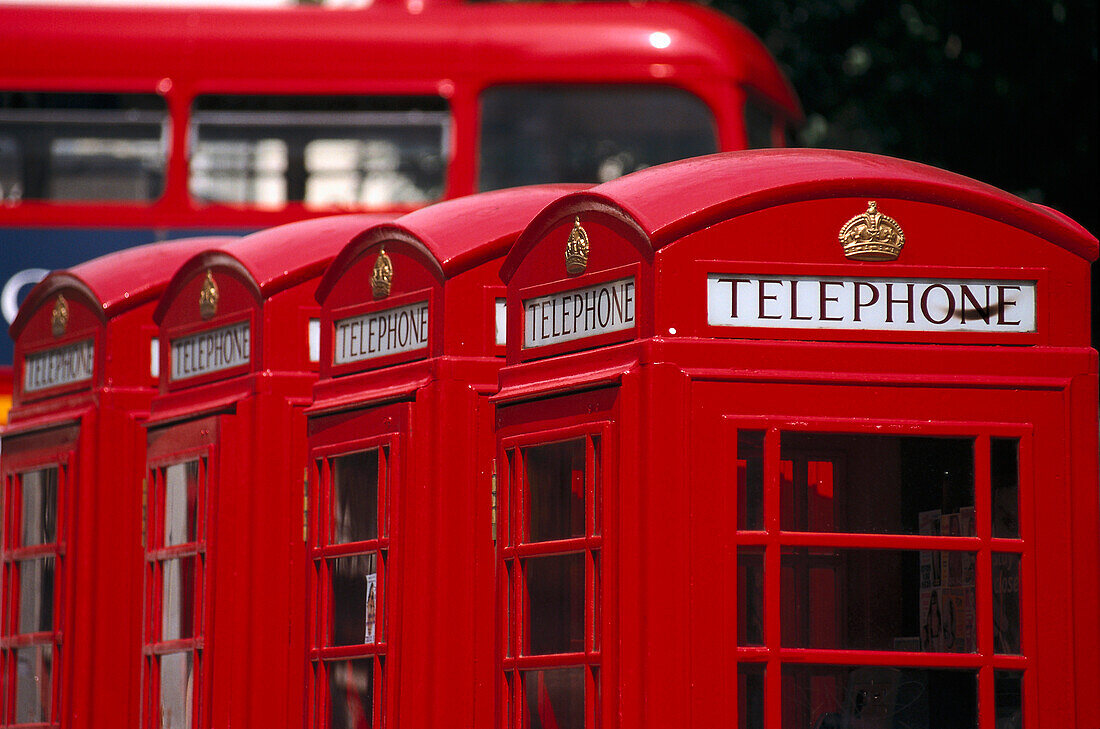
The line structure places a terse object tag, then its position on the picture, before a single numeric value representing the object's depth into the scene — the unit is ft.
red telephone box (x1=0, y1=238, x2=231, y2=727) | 40.57
